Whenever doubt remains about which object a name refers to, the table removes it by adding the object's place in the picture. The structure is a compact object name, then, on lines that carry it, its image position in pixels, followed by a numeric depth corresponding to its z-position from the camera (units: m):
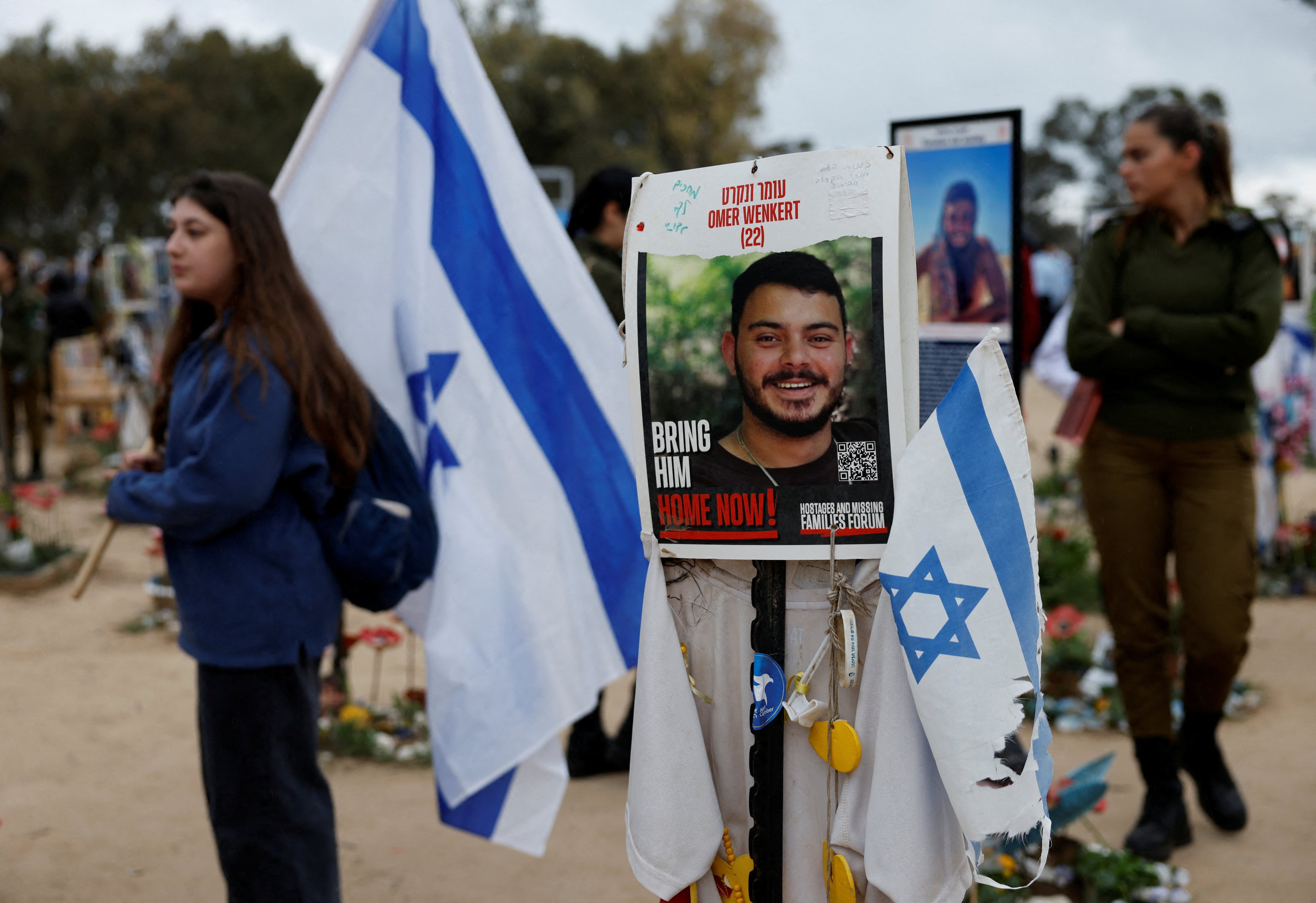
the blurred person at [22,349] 9.97
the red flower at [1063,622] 4.87
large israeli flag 3.00
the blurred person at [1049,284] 12.13
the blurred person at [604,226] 3.84
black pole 1.71
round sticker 1.69
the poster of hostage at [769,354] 1.58
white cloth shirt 1.59
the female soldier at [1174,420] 3.30
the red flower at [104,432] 8.62
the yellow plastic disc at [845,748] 1.65
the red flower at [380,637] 4.55
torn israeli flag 1.48
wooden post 2.60
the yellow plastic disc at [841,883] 1.65
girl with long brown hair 2.32
